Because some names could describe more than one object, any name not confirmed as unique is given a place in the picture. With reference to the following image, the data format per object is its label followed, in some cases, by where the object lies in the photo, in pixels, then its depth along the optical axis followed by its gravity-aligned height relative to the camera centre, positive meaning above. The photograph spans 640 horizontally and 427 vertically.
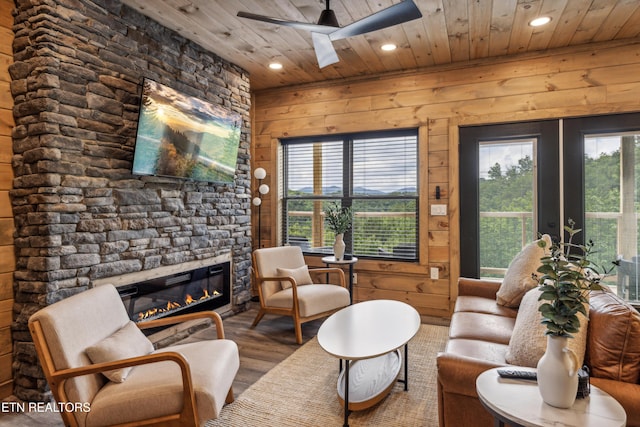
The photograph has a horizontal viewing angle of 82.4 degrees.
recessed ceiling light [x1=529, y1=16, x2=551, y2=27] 3.13 +1.67
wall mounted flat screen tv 2.99 +0.72
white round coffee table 2.13 -0.79
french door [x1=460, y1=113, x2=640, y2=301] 3.55 +0.25
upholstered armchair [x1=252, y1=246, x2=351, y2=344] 3.52 -0.79
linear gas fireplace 3.09 -0.76
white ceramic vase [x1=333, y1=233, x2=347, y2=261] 4.28 -0.39
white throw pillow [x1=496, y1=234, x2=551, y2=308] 2.79 -0.49
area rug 2.19 -1.23
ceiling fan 2.27 +1.30
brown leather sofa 1.46 -0.68
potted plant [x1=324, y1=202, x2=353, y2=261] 4.29 -0.15
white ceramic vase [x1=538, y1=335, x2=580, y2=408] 1.30 -0.58
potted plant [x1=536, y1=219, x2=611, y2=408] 1.30 -0.42
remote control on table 1.51 -0.67
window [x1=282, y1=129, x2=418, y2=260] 4.45 +0.32
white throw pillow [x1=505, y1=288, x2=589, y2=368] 1.55 -0.58
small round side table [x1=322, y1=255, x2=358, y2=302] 4.18 -0.56
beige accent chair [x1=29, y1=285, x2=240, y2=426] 1.71 -0.84
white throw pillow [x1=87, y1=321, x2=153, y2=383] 1.85 -0.72
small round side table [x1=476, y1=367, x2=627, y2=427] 1.25 -0.71
